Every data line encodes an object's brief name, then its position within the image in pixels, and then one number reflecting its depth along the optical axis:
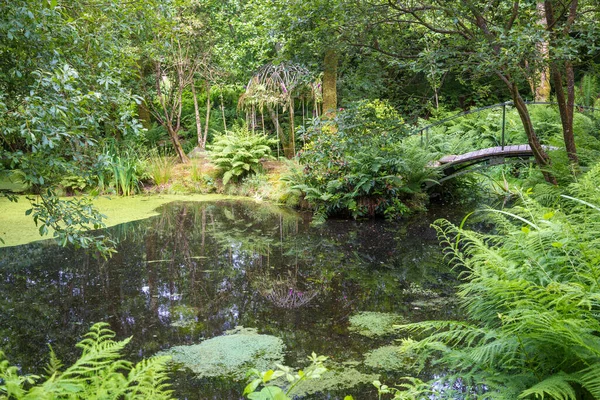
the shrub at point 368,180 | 7.46
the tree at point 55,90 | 2.73
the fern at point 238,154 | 10.10
